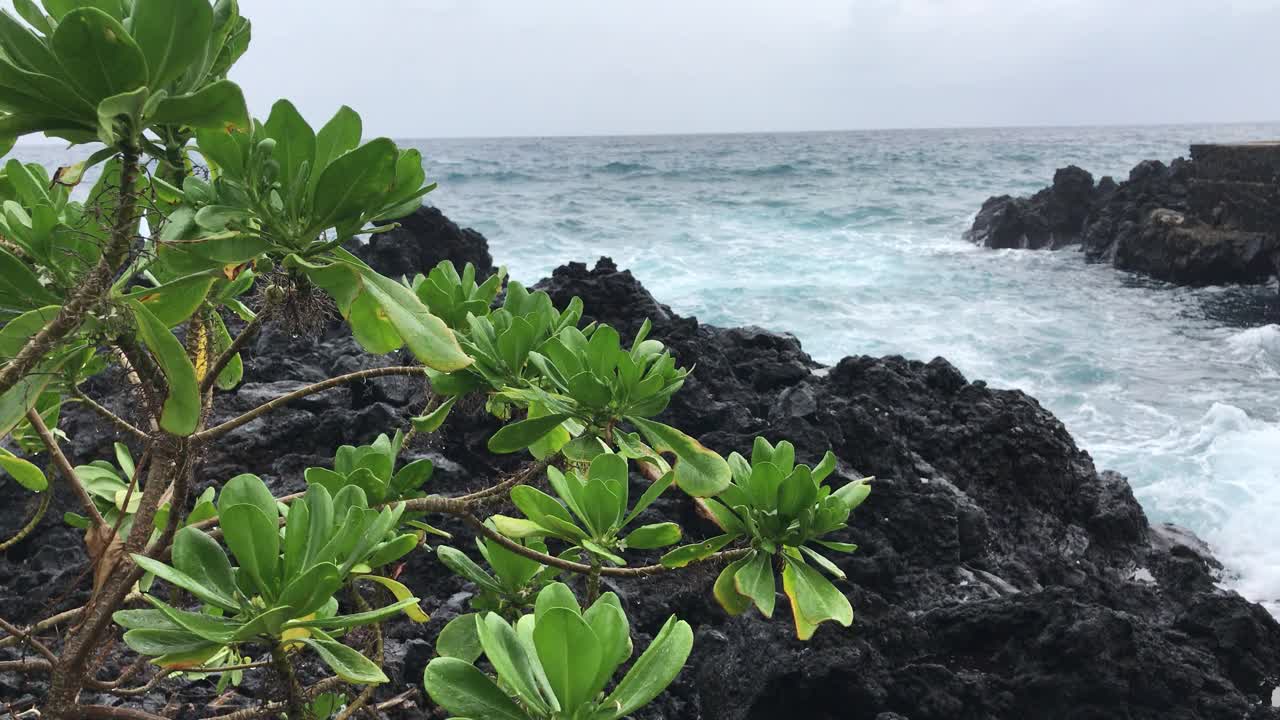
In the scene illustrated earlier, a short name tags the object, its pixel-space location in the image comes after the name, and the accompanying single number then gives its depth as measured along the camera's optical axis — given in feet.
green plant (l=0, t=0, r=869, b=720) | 2.83
